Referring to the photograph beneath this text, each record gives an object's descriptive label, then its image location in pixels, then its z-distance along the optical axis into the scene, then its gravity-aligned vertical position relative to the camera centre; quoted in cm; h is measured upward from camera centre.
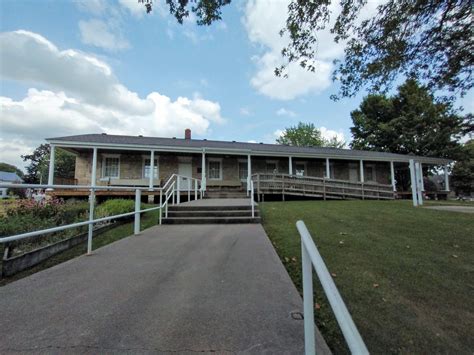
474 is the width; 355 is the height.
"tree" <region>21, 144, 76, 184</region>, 4354 +625
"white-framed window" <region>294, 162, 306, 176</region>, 1742 +191
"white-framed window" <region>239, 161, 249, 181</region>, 1625 +159
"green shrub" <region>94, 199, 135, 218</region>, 695 -43
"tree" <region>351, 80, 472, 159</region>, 2512 +739
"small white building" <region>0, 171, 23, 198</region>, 5914 +492
